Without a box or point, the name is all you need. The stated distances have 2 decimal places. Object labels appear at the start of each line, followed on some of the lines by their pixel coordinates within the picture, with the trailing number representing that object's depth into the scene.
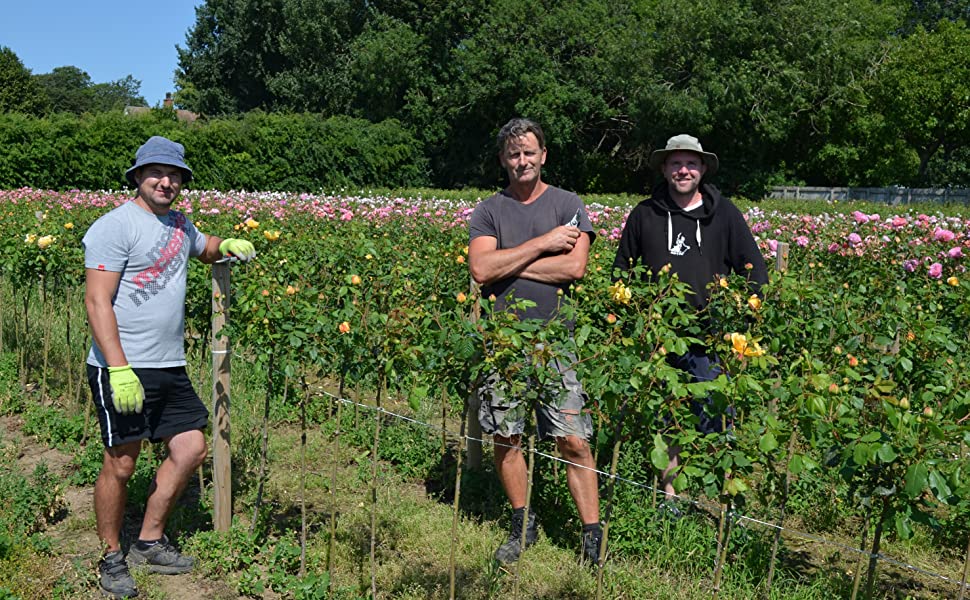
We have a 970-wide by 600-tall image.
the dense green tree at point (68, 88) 82.19
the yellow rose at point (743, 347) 2.25
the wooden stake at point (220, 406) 3.46
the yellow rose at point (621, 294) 2.74
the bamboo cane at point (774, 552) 2.81
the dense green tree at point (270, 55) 40.97
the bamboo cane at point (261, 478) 3.45
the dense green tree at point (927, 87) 35.00
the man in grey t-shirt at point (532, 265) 3.19
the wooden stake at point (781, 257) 4.69
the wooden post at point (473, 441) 4.29
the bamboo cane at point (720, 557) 2.36
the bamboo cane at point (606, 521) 2.41
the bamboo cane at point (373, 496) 2.89
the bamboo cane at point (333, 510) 3.03
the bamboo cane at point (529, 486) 2.58
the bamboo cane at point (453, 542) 2.71
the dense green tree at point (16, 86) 51.25
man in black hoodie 3.62
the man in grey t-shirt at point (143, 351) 2.95
